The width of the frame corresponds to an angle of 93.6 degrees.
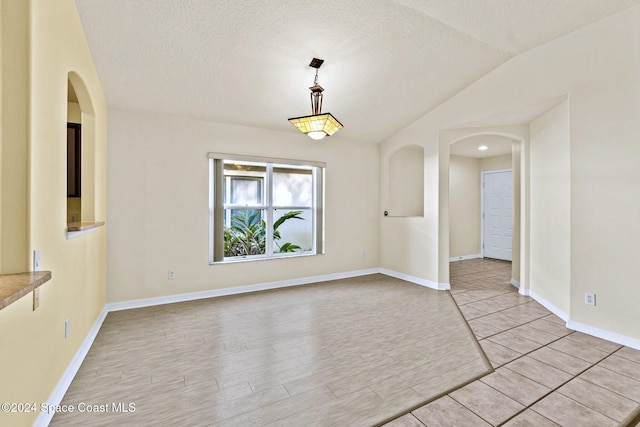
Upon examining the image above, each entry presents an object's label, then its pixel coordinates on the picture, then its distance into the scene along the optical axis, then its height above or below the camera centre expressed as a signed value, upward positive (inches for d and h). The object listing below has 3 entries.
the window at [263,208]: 174.2 +3.2
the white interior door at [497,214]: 280.4 -1.1
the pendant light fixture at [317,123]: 119.6 +36.9
